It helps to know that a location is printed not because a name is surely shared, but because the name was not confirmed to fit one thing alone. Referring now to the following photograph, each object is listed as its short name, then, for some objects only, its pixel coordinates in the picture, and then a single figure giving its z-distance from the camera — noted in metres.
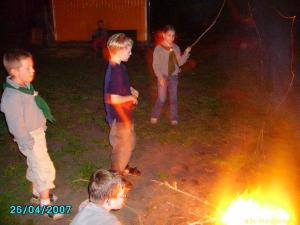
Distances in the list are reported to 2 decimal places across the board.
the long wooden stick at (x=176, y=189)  5.23
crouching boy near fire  2.93
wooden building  17.80
